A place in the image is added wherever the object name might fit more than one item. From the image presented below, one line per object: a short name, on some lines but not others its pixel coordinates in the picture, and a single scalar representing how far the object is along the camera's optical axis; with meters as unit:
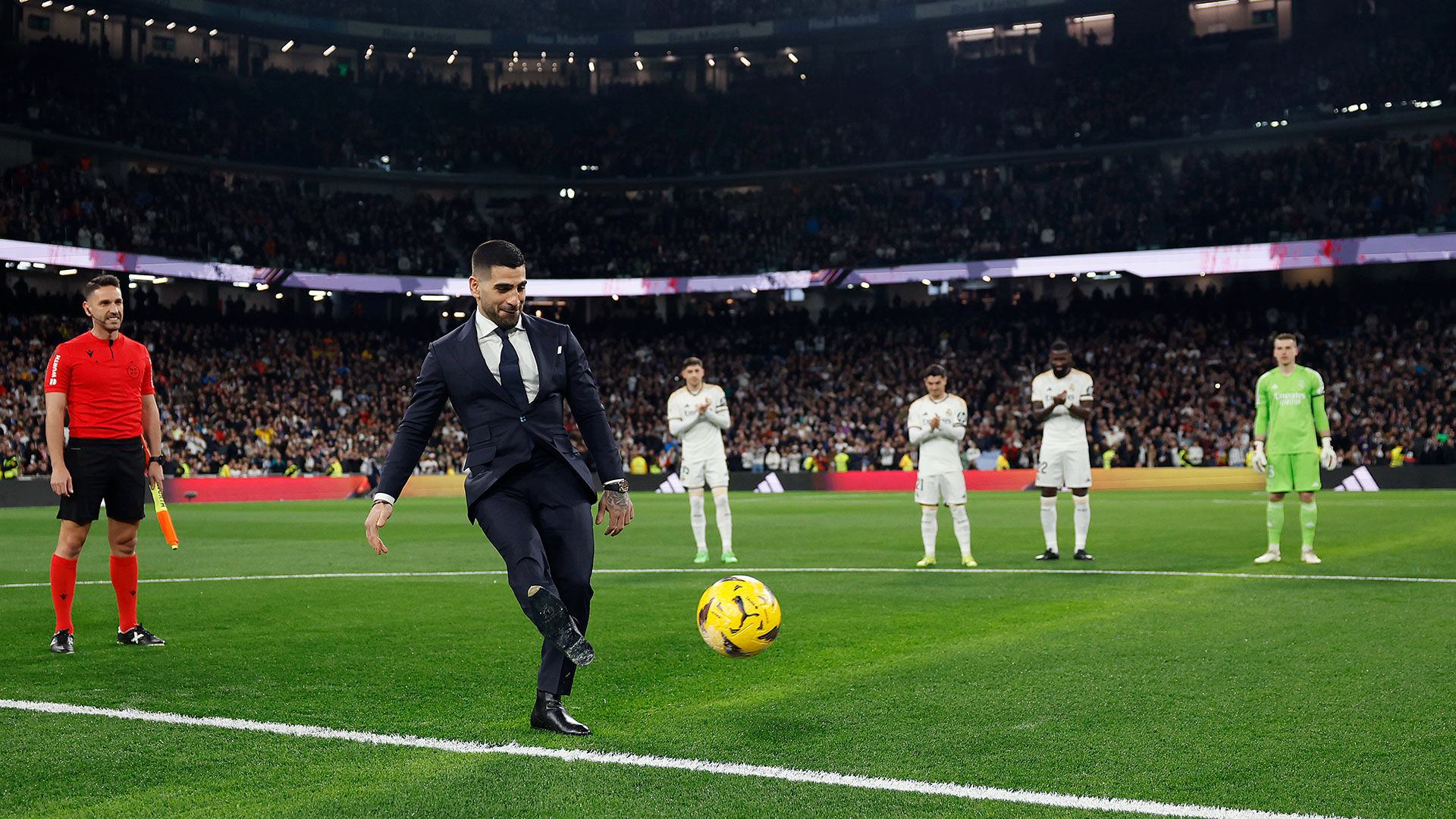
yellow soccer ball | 6.69
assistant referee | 8.04
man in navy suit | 5.54
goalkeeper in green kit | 13.05
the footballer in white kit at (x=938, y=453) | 13.45
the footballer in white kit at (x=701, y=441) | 14.36
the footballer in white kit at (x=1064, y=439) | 14.07
